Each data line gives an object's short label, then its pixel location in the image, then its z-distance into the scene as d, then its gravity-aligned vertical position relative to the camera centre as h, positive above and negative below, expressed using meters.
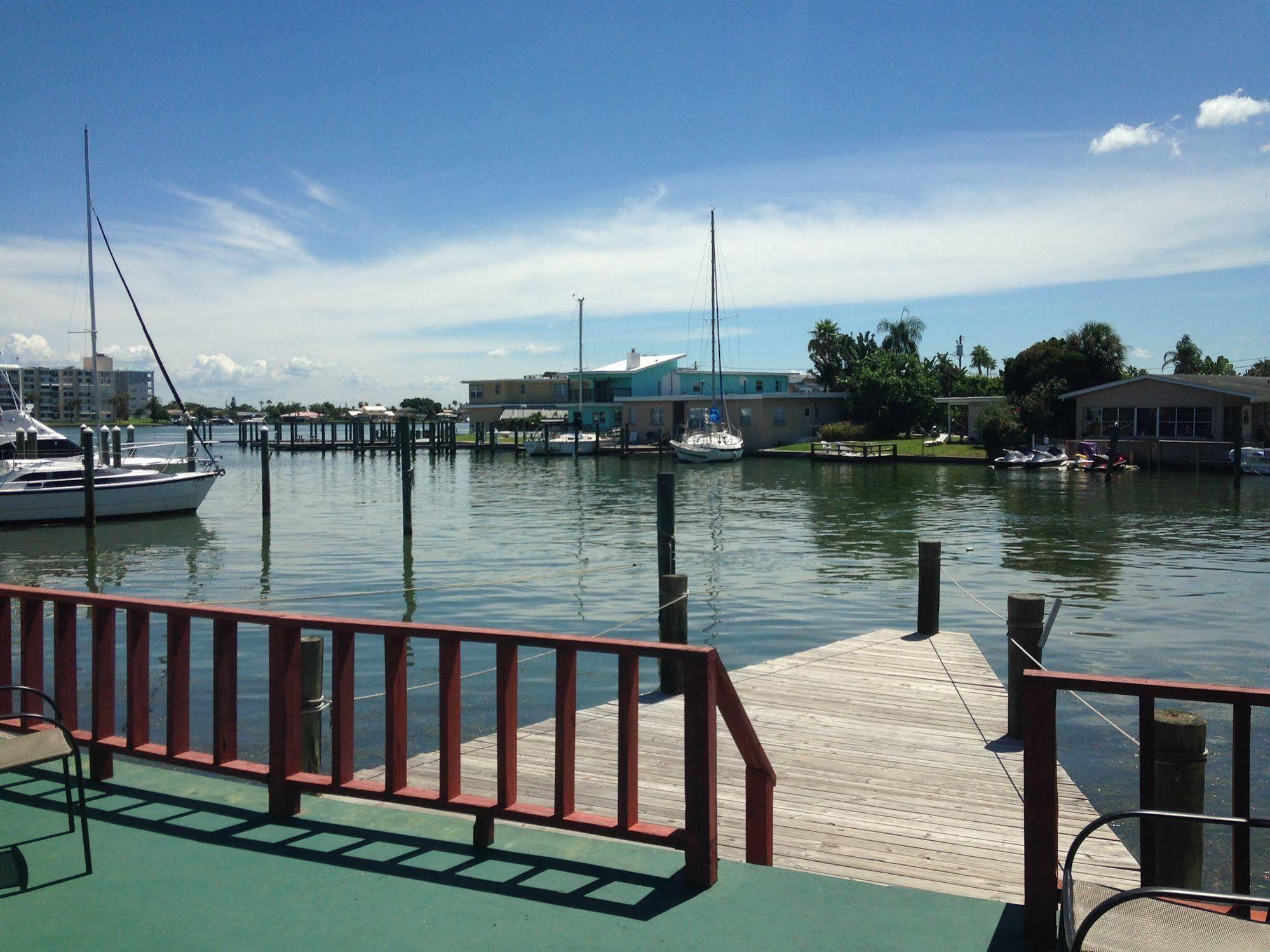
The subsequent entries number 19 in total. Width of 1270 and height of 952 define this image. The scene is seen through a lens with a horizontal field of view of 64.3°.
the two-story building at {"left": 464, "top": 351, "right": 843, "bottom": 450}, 78.12 +4.18
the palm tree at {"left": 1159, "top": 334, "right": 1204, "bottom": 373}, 99.00 +9.35
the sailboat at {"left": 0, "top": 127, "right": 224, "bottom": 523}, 32.53 -1.17
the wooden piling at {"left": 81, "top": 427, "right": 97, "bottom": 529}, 31.97 -1.19
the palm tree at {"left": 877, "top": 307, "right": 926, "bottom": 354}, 98.06 +11.34
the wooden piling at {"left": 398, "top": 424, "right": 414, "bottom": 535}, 28.74 -1.51
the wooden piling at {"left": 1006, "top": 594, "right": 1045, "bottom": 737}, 8.36 -1.62
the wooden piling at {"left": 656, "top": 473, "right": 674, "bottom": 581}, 12.62 -0.95
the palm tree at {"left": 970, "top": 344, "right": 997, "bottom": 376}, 131.75 +11.73
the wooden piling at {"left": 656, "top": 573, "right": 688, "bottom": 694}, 10.57 -1.70
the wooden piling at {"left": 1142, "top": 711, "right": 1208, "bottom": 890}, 4.64 -1.49
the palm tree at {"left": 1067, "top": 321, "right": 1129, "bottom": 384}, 64.00 +6.27
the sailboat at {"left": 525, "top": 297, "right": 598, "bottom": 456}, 77.94 +0.38
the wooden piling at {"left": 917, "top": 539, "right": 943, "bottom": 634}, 12.09 -1.66
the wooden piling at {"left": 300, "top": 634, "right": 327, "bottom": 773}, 6.87 -1.78
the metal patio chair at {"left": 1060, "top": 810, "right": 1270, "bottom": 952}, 3.01 -1.48
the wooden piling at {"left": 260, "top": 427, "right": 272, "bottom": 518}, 35.66 -1.06
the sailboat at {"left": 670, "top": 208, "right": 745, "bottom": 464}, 67.56 +0.61
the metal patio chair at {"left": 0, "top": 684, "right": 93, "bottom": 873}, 4.29 -1.31
